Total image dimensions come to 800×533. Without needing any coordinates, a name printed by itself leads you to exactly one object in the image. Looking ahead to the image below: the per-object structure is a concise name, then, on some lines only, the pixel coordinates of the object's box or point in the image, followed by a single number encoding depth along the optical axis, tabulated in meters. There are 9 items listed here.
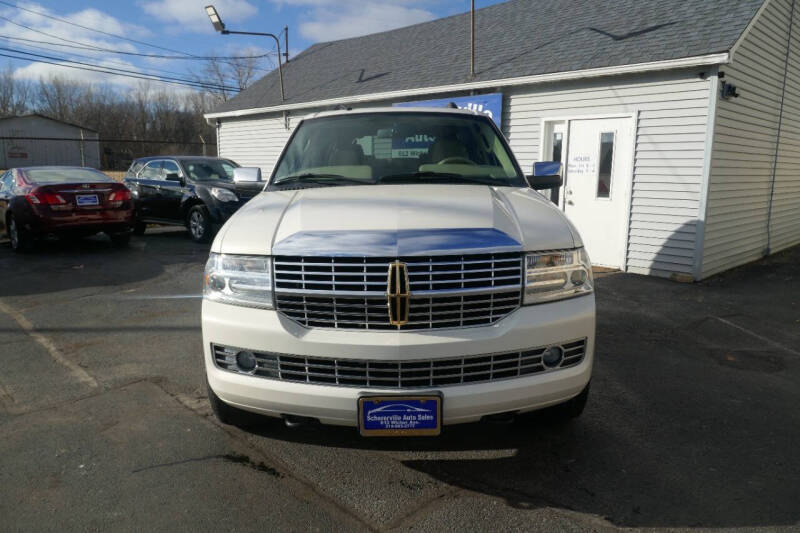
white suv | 2.50
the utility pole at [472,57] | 10.97
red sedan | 8.86
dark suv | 10.40
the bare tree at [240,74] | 49.22
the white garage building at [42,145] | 36.75
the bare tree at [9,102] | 61.84
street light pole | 15.95
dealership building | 8.20
